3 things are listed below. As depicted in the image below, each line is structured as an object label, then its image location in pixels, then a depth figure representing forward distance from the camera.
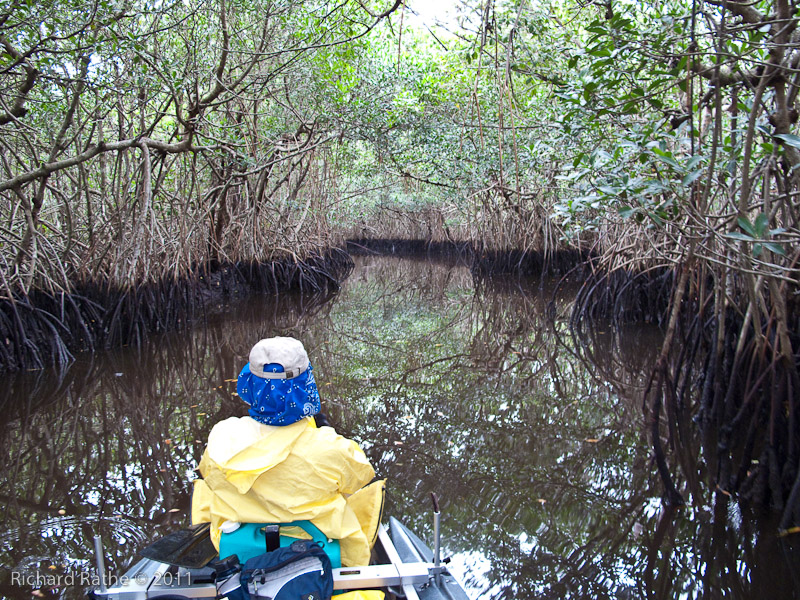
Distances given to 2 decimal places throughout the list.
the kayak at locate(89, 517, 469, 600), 1.71
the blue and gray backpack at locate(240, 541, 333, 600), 1.52
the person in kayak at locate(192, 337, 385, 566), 1.66
